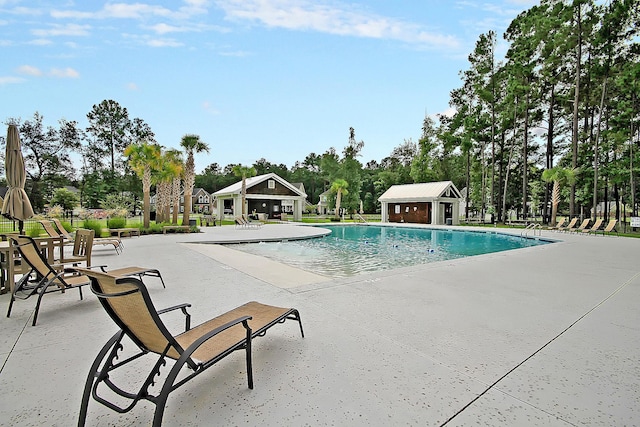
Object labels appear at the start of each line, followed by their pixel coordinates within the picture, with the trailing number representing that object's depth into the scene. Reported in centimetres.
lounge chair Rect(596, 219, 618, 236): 1630
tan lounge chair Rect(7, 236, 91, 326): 360
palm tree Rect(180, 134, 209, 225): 1814
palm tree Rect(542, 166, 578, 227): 2050
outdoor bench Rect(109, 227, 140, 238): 1243
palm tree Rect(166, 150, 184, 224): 1875
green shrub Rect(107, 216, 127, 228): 1343
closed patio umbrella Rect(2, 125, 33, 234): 494
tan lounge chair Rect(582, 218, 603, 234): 1681
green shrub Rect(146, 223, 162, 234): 1481
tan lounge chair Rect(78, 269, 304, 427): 167
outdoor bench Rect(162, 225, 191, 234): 1519
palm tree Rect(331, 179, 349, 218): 3056
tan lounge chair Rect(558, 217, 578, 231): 1775
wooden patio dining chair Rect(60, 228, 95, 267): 518
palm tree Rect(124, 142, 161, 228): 1628
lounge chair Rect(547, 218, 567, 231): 1865
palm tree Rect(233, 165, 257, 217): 2603
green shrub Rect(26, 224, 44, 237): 859
